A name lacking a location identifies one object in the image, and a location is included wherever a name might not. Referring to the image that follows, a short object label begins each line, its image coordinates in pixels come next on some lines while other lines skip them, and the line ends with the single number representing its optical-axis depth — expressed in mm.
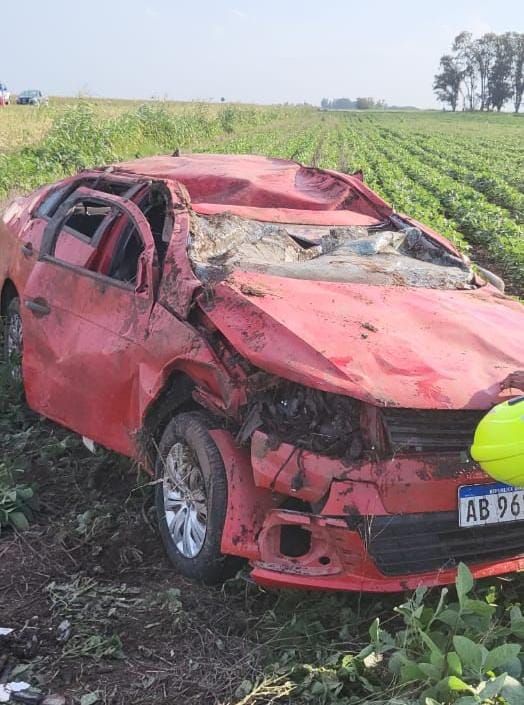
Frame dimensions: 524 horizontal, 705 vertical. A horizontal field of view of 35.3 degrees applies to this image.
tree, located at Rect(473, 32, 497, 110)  122750
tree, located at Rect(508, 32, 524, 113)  119000
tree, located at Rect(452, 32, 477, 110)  126250
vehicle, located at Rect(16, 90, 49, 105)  54684
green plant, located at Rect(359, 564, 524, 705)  2371
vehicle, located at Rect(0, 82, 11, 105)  50359
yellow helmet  2691
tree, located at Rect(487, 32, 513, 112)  119500
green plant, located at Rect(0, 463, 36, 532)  4145
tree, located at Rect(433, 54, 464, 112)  127625
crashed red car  3119
